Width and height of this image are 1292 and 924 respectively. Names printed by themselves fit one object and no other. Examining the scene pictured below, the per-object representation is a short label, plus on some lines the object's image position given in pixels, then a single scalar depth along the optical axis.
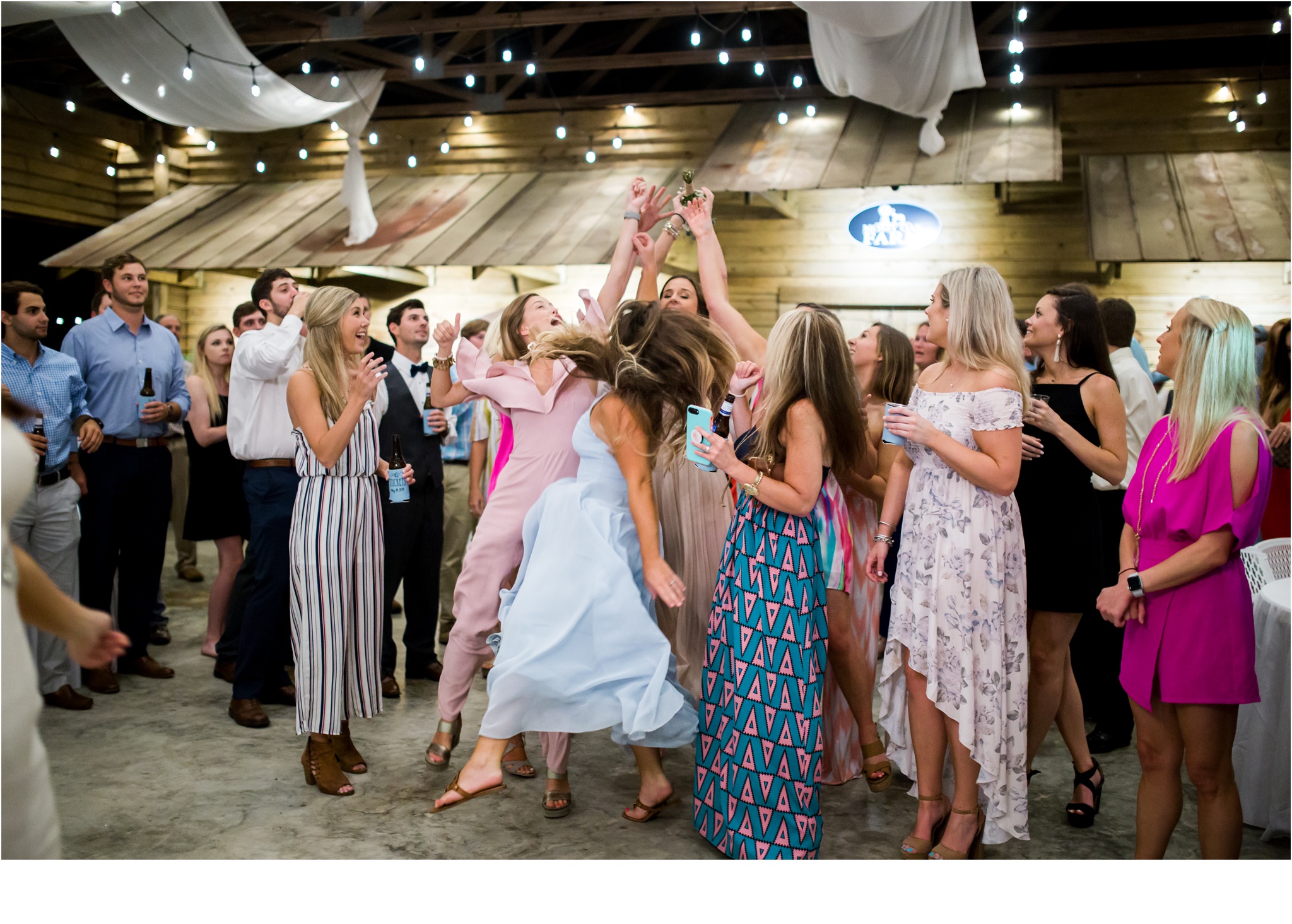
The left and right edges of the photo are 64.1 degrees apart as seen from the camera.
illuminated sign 8.80
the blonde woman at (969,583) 2.83
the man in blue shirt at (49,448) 4.12
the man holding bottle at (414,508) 4.65
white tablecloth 3.04
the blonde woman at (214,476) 5.02
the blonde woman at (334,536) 3.39
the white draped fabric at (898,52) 5.41
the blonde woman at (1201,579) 2.44
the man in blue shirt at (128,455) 4.60
